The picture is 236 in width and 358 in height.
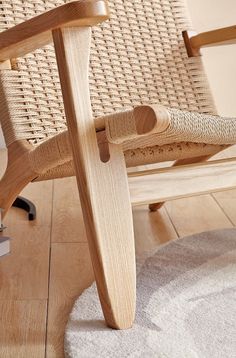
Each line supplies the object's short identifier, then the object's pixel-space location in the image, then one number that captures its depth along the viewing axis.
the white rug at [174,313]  1.31
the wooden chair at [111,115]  1.34
